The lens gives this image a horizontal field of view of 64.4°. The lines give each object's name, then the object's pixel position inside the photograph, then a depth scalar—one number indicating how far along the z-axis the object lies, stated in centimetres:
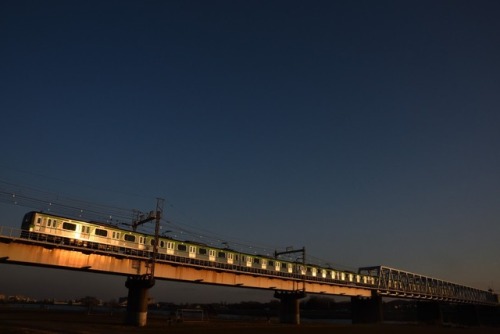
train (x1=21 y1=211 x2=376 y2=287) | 4344
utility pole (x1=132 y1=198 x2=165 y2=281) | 4866
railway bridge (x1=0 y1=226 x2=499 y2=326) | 4228
